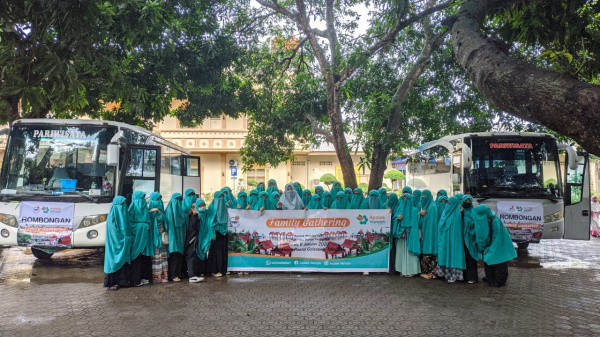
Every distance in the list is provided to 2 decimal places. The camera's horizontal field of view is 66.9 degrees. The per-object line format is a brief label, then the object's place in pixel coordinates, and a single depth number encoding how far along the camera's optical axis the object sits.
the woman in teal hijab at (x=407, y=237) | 8.33
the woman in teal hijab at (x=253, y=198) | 10.06
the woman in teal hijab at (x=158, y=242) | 7.83
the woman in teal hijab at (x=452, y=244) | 7.95
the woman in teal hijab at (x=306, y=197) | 10.84
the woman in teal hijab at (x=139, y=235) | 7.68
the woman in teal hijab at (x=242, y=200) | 9.40
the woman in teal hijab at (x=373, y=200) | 9.49
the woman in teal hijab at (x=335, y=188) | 11.27
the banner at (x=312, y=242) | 8.58
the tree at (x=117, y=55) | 6.12
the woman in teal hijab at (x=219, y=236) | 8.31
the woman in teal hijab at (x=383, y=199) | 9.41
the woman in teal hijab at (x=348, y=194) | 10.21
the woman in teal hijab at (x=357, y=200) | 9.91
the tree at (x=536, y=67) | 3.63
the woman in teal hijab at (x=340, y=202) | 9.59
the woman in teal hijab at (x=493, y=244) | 7.74
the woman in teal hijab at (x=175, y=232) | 7.96
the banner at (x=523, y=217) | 10.13
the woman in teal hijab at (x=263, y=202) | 9.41
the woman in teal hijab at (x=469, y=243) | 8.00
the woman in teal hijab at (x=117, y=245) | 7.41
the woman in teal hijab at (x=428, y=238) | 8.27
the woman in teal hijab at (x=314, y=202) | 9.71
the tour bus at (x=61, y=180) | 8.67
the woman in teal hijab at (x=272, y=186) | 11.59
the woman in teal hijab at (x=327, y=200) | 10.23
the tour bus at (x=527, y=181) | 10.19
